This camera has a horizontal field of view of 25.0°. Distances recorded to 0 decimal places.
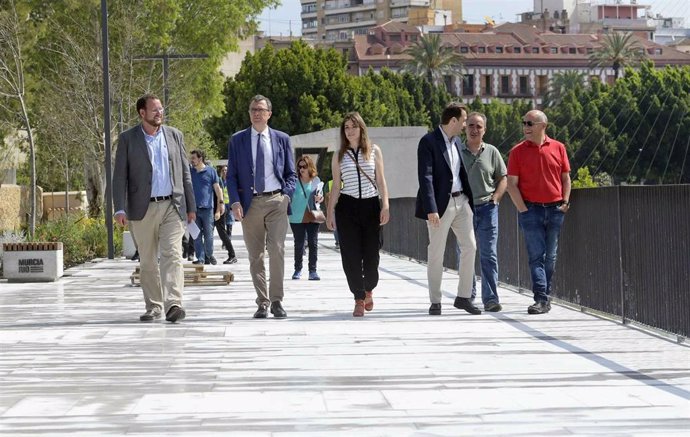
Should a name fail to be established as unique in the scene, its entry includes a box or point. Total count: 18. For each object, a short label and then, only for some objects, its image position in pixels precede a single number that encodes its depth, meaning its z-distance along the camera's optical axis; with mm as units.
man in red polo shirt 13602
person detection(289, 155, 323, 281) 20203
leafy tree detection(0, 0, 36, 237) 33531
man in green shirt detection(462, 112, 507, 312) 14078
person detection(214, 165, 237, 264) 25188
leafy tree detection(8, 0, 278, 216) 46812
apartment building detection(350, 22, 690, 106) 169125
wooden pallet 18594
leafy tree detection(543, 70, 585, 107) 156250
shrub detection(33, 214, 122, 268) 28109
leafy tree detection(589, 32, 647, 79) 154125
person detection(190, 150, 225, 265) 23484
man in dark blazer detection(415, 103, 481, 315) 13547
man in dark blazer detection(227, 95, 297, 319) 13539
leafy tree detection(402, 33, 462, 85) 152250
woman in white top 13594
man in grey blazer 13172
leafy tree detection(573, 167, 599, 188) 73562
